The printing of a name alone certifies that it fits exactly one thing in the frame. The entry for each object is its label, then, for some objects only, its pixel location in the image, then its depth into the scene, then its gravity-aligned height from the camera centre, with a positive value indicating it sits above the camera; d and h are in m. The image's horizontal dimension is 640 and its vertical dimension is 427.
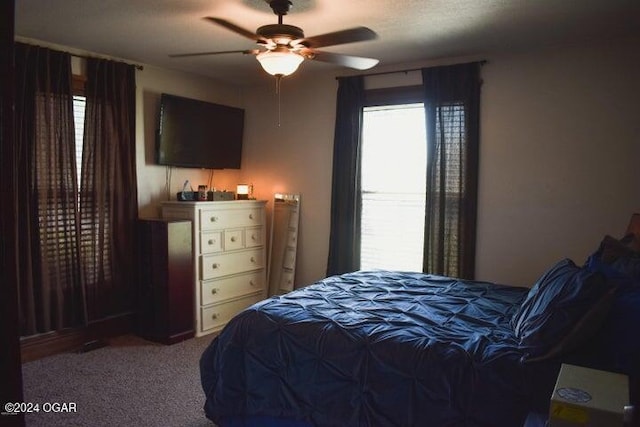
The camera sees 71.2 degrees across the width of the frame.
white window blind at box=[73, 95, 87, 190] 3.64 +0.48
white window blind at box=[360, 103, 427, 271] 4.00 -0.01
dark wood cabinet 3.77 -0.85
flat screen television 4.14 +0.48
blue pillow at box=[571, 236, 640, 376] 1.59 -0.55
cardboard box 1.25 -0.62
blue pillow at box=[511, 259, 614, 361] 1.67 -0.50
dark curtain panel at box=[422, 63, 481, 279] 3.68 +0.16
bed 1.69 -0.71
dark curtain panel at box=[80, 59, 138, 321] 3.70 -0.07
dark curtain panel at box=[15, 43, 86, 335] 3.28 -0.10
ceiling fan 2.37 +0.79
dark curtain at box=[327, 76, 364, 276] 4.23 +0.04
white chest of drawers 3.99 -0.69
